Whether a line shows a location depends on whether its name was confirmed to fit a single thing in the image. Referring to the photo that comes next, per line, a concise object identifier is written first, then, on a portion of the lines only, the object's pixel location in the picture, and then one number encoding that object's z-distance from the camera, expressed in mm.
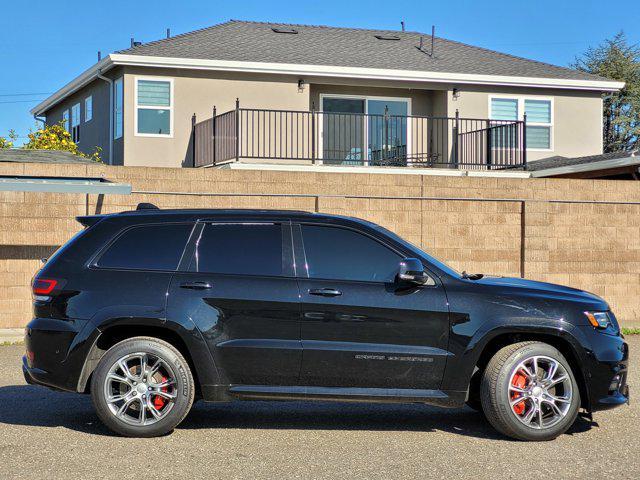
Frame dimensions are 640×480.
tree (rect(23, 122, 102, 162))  21750
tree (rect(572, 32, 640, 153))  41250
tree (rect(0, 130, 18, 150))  22539
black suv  6641
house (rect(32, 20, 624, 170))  20453
